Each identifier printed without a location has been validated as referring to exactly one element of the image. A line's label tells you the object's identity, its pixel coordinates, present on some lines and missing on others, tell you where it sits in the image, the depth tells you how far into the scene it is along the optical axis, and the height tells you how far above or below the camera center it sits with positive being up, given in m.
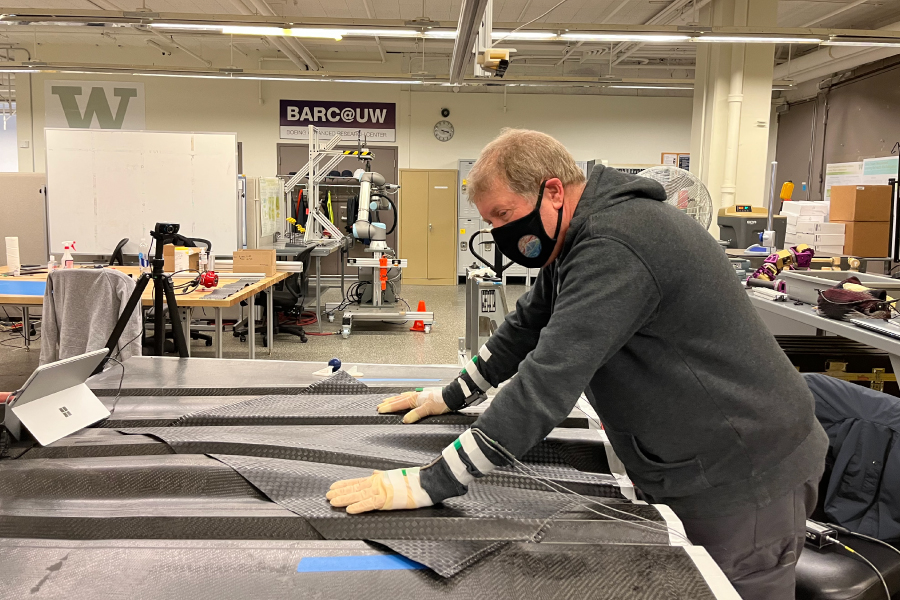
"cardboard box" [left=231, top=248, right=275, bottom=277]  5.20 -0.29
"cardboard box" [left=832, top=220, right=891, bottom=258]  4.70 -0.01
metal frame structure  6.95 +0.56
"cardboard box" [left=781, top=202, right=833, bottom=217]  5.01 +0.22
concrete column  6.89 +1.30
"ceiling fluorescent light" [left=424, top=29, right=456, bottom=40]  5.43 +1.66
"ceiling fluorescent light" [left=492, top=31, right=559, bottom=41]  5.36 +1.70
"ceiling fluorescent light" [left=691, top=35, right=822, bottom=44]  5.68 +1.73
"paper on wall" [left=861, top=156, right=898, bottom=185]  7.71 +0.82
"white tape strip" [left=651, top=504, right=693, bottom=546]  1.04 -0.49
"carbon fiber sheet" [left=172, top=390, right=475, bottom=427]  1.56 -0.46
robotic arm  6.65 +0.10
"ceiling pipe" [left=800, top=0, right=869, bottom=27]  7.22 +2.62
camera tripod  2.22 -0.29
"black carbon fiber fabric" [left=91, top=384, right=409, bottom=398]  1.80 -0.47
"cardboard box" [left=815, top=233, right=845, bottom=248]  4.80 -0.02
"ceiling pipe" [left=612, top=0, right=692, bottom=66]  7.49 +2.70
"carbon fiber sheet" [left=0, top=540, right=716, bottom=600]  0.90 -0.50
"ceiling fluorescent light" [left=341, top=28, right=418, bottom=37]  5.50 +1.68
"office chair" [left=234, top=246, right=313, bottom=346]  5.95 -0.68
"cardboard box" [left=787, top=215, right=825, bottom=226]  4.99 +0.13
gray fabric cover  3.12 -0.43
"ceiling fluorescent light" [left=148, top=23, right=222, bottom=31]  5.39 +1.65
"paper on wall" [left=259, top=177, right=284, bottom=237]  7.11 +0.25
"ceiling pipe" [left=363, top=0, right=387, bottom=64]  7.84 +2.73
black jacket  1.58 -0.55
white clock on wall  10.62 +1.62
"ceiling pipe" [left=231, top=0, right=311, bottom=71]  7.26 +2.47
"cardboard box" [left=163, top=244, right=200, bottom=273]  4.86 -0.27
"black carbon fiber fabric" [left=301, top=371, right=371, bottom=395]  1.81 -0.45
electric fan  3.37 +0.22
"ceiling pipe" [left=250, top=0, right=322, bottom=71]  7.33 +2.51
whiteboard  5.95 +0.34
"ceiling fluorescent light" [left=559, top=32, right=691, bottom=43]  5.57 +1.70
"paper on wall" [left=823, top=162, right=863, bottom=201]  8.52 +0.86
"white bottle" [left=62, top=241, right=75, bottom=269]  4.64 -0.27
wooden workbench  3.90 -0.46
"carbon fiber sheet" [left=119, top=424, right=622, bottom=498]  1.30 -0.47
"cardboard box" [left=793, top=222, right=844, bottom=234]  4.80 +0.06
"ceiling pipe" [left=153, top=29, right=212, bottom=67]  9.41 +2.66
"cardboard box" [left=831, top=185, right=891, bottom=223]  4.63 +0.25
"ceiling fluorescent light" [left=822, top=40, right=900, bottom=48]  5.88 +1.78
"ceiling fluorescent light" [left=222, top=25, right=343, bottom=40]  5.39 +1.64
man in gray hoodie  1.06 -0.25
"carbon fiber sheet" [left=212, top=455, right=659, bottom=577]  1.00 -0.49
